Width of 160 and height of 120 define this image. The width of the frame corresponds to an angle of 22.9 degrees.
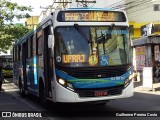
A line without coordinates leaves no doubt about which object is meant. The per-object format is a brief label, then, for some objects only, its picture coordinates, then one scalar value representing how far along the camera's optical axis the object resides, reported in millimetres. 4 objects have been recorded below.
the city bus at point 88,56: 11508
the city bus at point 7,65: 46281
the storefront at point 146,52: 31000
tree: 39844
